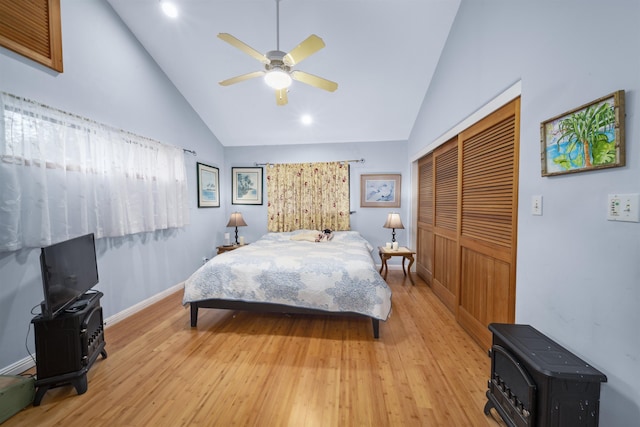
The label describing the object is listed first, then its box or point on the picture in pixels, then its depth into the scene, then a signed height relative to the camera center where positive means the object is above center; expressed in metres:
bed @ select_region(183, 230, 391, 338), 2.20 -0.80
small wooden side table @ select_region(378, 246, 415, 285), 3.57 -0.77
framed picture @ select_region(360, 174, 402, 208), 4.32 +0.23
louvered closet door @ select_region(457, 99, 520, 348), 1.72 -0.15
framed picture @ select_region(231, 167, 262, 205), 4.60 +0.33
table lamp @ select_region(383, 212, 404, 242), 3.81 -0.31
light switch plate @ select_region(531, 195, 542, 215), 1.41 -0.01
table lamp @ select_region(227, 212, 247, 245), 4.14 -0.32
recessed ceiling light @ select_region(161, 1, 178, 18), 2.36 +1.98
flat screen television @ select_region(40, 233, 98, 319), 1.45 -0.48
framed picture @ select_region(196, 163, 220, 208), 3.88 +0.29
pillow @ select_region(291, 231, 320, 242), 3.76 -0.54
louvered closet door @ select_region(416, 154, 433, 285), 3.42 -0.27
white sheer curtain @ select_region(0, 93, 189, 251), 1.68 +0.22
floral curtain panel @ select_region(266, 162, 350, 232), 4.38 +0.13
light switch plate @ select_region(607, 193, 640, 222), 0.91 -0.02
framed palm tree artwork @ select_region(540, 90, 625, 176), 0.97 +0.31
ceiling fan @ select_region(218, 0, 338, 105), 1.83 +1.17
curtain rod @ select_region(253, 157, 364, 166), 4.36 +0.77
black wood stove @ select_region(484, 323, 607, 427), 0.97 -0.78
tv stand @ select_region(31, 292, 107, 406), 1.51 -0.97
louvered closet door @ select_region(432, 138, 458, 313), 2.64 -0.26
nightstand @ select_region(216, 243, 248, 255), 3.99 -0.77
